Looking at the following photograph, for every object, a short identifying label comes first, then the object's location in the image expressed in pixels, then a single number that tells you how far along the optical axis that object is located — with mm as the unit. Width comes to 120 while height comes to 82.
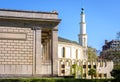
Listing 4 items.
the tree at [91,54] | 74526
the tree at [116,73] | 22431
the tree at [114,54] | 48540
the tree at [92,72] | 57568
